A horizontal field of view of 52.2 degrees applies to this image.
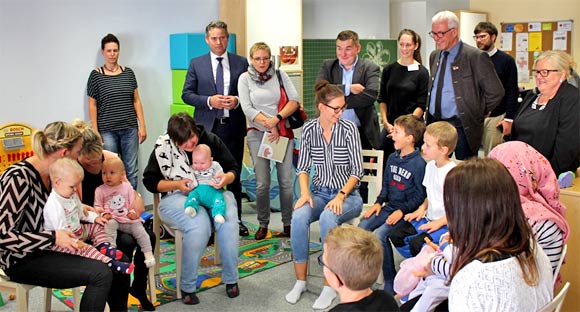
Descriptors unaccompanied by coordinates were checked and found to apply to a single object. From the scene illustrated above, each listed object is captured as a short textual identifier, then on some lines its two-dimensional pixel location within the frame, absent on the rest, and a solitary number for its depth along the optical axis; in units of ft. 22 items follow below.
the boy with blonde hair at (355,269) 5.97
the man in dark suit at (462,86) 12.28
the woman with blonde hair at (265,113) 13.60
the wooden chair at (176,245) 11.09
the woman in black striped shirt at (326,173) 11.13
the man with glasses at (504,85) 13.80
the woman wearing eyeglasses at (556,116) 9.96
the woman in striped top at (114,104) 15.37
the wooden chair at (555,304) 5.70
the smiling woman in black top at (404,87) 13.85
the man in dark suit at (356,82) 13.56
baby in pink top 10.18
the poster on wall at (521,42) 24.66
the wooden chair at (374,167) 12.00
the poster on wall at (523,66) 24.72
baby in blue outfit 11.03
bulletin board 23.61
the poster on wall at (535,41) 24.27
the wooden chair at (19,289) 8.47
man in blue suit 14.02
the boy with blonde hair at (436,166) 10.03
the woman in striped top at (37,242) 8.13
